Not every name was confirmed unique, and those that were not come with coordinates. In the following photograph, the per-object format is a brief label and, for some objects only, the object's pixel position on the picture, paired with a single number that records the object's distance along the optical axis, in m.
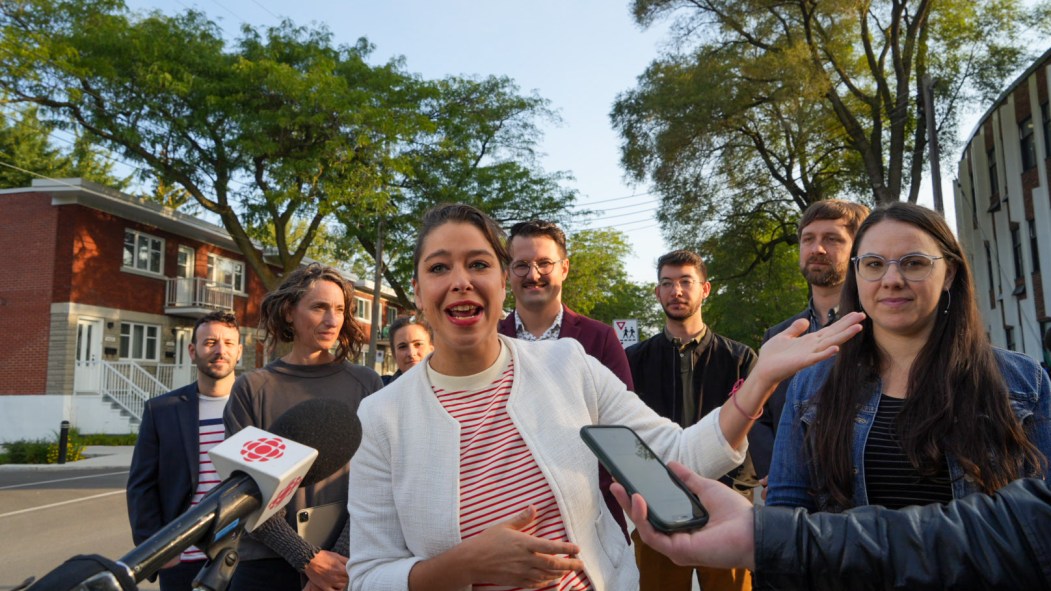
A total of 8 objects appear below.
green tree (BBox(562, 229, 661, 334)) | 41.34
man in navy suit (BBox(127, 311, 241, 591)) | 3.98
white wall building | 22.58
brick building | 25.12
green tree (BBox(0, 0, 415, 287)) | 21.67
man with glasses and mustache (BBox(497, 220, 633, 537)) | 4.54
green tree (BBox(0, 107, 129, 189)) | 37.19
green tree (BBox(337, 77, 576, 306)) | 26.91
